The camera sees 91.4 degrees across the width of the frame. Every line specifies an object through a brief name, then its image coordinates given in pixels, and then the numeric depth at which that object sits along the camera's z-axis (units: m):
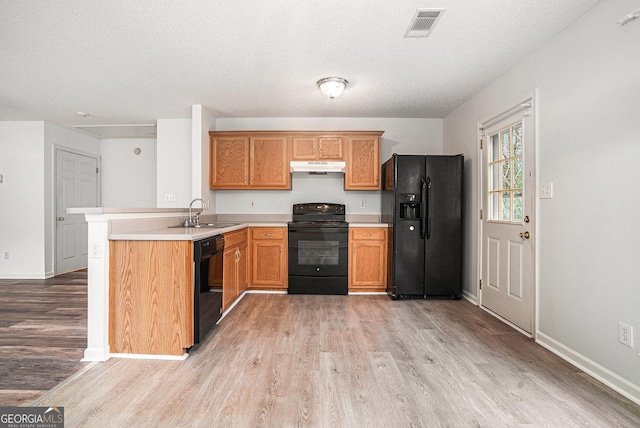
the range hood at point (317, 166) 4.26
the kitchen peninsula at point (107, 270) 2.22
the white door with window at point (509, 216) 2.69
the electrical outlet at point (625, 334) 1.82
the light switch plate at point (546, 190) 2.44
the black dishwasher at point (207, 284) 2.33
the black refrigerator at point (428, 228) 3.78
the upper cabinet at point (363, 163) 4.32
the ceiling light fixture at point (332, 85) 3.20
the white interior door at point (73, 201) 5.10
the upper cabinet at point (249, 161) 4.37
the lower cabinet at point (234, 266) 3.11
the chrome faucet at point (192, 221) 3.43
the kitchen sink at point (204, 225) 3.41
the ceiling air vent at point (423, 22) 2.13
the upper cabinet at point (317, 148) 4.32
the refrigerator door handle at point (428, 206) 3.77
